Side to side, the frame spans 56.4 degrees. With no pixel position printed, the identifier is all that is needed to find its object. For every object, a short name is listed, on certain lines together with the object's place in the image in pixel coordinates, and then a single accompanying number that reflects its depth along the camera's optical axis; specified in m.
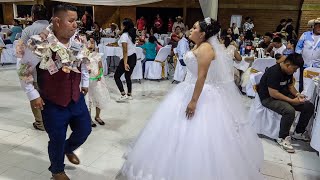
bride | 2.19
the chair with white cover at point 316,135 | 2.79
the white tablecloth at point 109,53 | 6.49
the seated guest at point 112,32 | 8.91
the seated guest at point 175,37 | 8.13
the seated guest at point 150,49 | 6.24
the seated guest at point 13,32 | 7.95
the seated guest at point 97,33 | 8.58
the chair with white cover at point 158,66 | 6.22
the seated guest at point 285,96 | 3.16
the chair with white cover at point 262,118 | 3.41
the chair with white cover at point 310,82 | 3.48
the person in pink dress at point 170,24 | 12.55
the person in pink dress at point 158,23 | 12.47
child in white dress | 3.38
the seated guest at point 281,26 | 9.68
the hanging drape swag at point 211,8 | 3.45
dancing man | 2.04
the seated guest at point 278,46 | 5.20
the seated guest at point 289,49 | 5.07
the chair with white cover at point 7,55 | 7.41
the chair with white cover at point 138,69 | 6.06
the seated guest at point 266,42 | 6.07
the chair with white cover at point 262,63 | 4.82
